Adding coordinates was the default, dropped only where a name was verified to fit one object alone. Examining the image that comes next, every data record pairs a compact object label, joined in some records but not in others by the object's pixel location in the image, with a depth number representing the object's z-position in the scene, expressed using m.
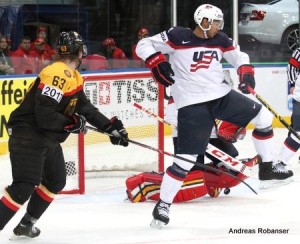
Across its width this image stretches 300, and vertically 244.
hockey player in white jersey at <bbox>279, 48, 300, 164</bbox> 14.55
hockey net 14.62
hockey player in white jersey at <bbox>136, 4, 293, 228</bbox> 11.37
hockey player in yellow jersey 9.97
